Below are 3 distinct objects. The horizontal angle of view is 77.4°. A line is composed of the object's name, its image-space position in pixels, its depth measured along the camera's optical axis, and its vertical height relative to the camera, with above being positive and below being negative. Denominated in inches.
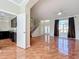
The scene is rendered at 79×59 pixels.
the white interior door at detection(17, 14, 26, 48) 106.1 -0.5
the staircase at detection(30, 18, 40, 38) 209.9 +24.4
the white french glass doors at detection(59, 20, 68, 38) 207.4 +6.2
